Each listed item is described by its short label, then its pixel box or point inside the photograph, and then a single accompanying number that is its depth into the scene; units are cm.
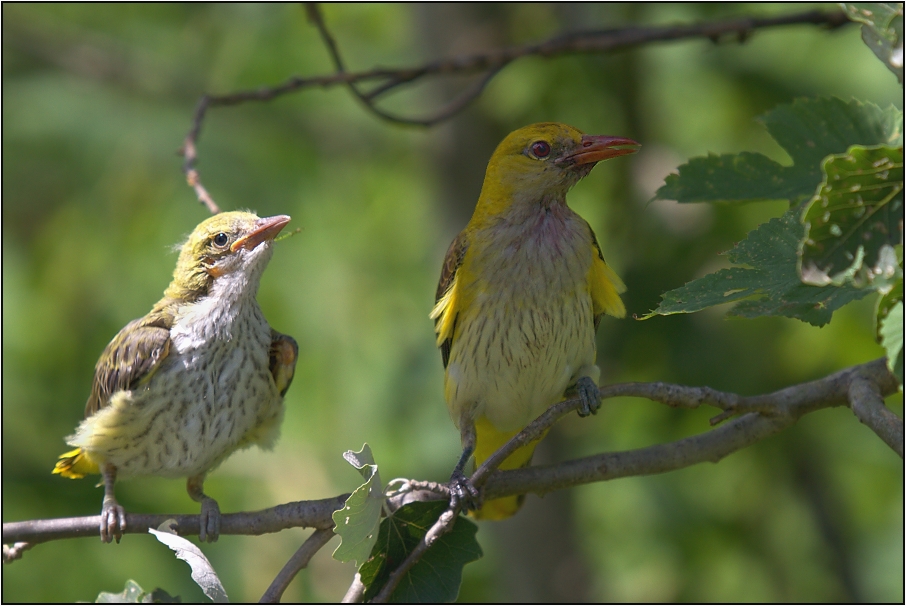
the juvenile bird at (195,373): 750
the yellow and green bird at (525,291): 740
